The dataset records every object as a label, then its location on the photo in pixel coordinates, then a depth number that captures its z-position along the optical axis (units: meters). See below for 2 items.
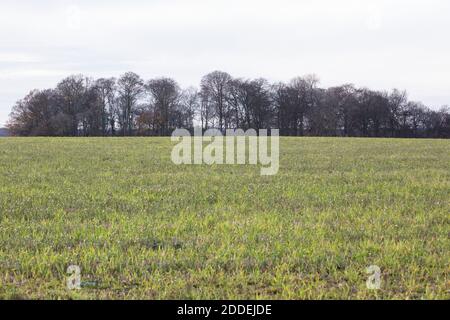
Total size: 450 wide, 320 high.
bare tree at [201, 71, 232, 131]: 120.88
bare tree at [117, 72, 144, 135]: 115.12
